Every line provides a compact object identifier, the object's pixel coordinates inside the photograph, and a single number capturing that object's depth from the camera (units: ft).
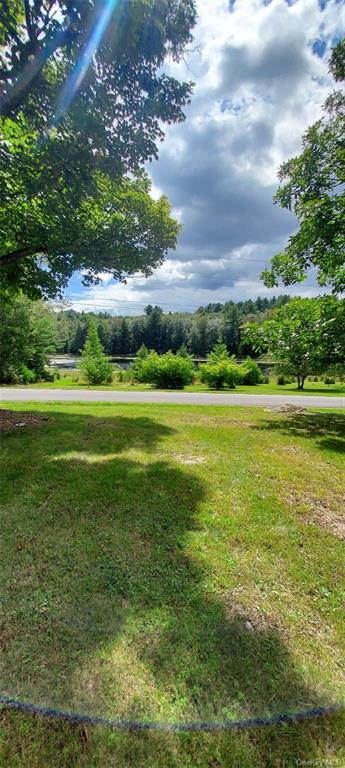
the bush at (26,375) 68.96
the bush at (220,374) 65.87
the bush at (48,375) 84.71
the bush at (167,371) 62.23
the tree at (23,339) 43.98
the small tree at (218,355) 71.87
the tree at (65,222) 12.77
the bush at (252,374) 85.20
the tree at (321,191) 18.25
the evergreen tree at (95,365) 76.69
